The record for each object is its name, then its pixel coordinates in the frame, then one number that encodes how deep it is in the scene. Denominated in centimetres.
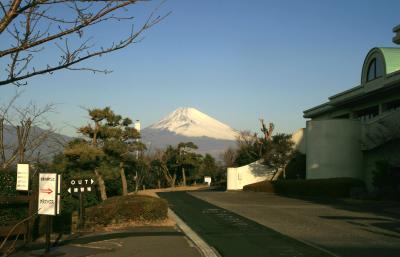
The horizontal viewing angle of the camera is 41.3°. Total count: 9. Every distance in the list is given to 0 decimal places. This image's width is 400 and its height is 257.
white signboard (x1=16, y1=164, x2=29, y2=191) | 1202
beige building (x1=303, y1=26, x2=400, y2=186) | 3238
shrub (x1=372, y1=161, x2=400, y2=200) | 2919
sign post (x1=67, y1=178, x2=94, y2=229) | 1560
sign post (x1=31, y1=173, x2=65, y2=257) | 982
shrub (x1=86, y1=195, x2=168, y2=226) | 1577
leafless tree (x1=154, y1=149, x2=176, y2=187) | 6125
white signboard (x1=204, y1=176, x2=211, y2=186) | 5808
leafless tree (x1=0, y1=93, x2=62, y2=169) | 1717
